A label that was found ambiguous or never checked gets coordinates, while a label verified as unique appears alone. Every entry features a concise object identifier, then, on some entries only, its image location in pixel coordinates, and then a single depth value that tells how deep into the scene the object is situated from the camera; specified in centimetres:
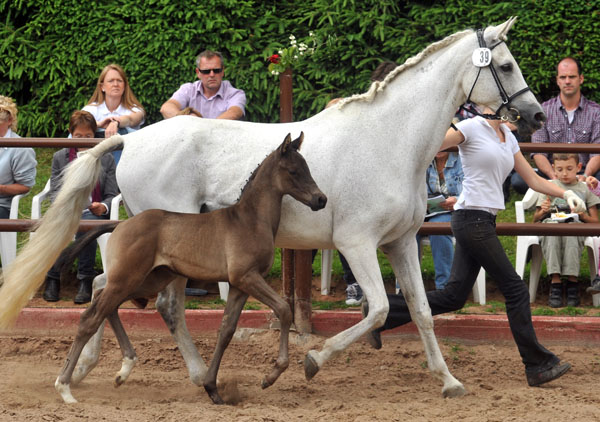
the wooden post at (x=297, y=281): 1384
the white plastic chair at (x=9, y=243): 1526
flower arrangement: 1341
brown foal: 1062
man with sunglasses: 1606
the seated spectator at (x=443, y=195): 1482
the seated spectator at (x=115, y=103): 1627
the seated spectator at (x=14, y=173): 1534
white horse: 1114
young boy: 1505
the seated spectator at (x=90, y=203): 1496
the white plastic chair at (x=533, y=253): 1516
